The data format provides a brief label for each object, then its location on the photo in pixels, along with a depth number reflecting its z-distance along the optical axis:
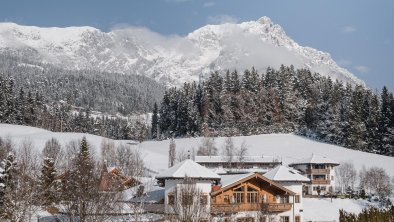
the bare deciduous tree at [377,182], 85.56
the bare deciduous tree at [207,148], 124.94
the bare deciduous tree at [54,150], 89.50
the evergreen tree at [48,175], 55.01
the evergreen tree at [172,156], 108.82
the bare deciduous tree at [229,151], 111.08
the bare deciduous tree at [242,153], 110.22
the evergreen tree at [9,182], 29.98
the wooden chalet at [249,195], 49.72
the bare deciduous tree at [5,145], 78.15
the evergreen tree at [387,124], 124.50
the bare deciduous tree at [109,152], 104.38
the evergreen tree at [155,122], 177.12
